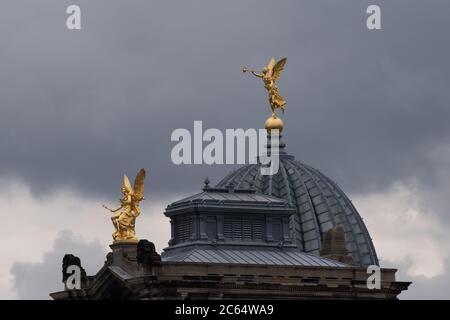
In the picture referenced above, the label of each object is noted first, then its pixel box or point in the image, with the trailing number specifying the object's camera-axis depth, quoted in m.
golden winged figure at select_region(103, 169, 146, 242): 178.12
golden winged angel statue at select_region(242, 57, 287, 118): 188.88
